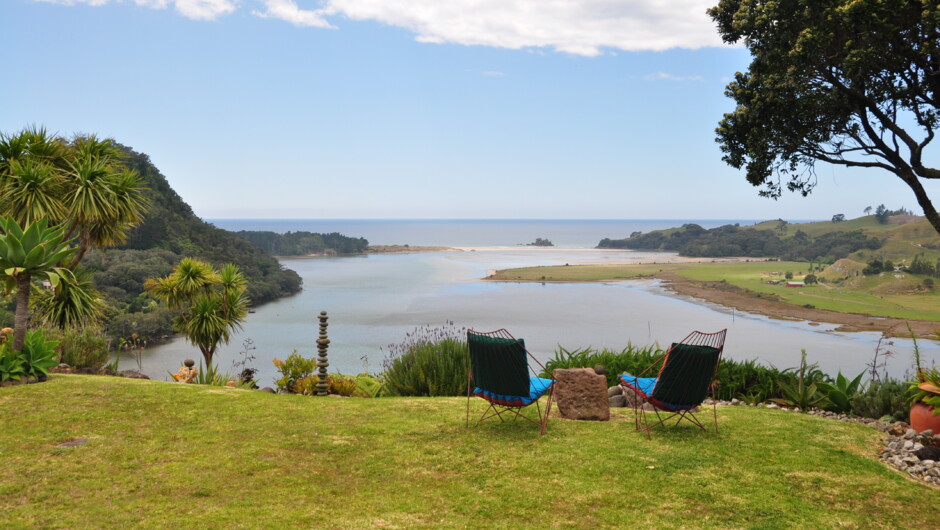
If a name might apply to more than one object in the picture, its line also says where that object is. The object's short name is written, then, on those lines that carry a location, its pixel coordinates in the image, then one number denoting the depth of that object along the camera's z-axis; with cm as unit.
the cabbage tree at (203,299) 1205
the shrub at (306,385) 894
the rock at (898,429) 636
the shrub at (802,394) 834
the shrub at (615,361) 1027
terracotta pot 576
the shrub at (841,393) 797
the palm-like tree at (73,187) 1026
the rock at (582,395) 661
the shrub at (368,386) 964
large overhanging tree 690
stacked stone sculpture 841
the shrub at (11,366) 746
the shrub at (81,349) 1123
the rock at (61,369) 1022
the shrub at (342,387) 920
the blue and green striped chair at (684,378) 559
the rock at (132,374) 1100
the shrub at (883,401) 735
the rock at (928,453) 527
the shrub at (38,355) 775
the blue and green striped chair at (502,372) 548
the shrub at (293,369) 970
